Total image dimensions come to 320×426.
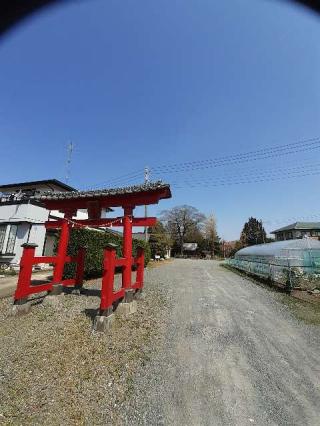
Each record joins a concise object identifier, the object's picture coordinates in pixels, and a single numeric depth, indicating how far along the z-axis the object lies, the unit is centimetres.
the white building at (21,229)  1859
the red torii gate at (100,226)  706
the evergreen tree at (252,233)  6938
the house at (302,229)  5859
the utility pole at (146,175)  2845
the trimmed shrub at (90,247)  1351
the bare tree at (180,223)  7206
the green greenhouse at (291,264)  1243
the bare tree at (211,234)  7088
